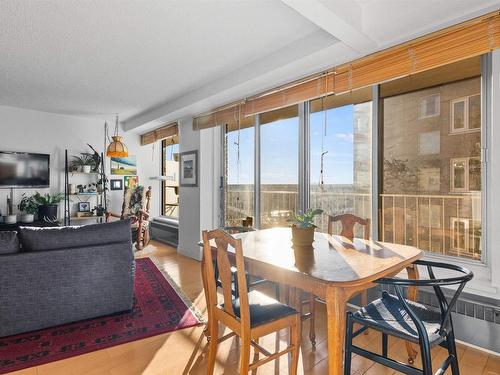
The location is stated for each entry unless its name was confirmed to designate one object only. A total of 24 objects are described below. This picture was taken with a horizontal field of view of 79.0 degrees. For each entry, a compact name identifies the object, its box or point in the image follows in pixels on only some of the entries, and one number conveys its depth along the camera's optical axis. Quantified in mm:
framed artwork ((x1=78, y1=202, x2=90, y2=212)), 5629
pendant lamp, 4898
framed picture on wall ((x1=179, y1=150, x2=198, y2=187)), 4688
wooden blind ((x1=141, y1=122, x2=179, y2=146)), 5354
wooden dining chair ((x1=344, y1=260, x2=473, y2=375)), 1334
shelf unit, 5418
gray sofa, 2246
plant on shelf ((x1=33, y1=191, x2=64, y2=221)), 4962
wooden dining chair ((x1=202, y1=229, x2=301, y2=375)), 1562
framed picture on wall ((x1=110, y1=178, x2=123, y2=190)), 6098
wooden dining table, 1384
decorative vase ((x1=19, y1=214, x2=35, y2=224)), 4807
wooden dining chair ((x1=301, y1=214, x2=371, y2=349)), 2234
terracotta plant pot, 1968
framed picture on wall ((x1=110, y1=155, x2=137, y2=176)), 6129
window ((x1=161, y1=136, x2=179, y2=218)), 6686
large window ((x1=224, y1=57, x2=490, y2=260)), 2299
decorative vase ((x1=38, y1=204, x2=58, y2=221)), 4953
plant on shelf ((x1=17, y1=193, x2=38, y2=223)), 4816
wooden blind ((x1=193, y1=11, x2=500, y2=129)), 1903
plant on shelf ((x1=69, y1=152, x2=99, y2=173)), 5568
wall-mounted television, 4879
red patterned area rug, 2084
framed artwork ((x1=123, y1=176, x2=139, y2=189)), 6258
